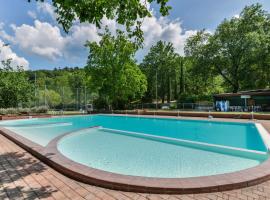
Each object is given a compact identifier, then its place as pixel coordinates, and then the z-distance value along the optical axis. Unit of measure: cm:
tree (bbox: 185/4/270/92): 2205
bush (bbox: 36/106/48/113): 2116
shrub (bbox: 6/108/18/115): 1928
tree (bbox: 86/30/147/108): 2455
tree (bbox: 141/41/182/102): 3400
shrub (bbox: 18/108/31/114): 2009
